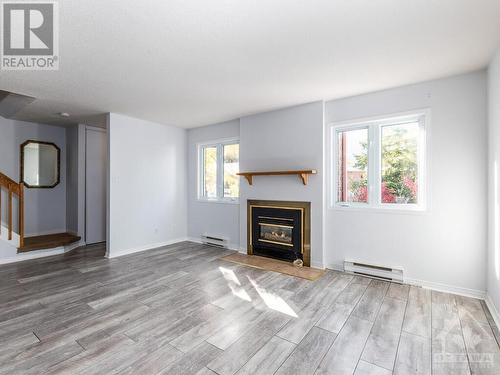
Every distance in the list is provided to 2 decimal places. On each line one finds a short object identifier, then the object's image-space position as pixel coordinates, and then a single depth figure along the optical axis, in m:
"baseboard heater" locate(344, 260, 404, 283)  3.34
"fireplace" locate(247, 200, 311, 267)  4.08
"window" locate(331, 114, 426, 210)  3.34
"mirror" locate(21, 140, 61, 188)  5.30
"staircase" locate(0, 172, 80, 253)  4.36
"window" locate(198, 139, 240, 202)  5.25
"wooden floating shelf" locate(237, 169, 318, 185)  3.89
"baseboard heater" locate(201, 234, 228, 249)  5.21
